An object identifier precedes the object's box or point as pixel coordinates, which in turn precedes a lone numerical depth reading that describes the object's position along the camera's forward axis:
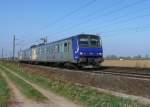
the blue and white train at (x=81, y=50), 15.52
